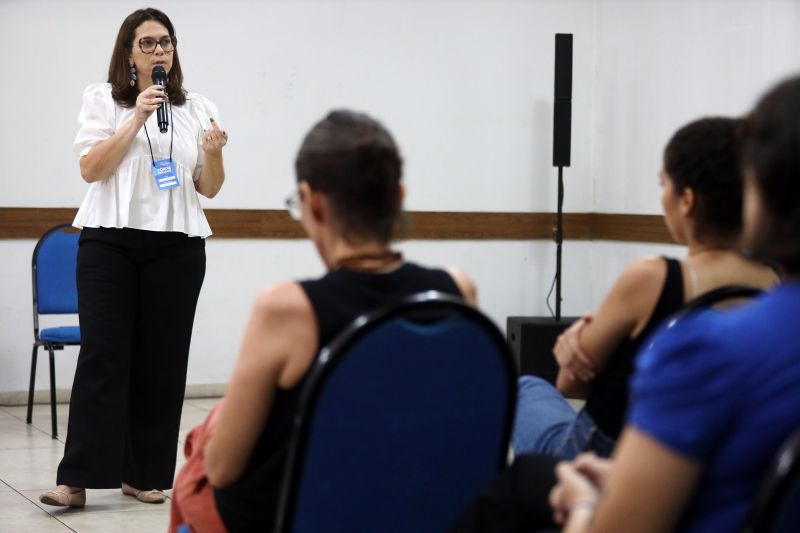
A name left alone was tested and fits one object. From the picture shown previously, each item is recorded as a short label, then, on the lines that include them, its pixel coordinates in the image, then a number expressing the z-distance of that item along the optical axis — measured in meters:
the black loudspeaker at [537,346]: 10.65
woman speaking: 8.14
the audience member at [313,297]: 5.63
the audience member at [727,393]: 3.80
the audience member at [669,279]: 6.52
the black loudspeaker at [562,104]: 10.96
